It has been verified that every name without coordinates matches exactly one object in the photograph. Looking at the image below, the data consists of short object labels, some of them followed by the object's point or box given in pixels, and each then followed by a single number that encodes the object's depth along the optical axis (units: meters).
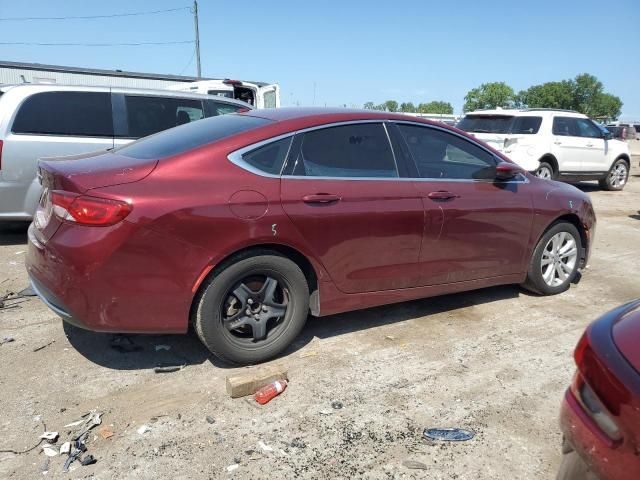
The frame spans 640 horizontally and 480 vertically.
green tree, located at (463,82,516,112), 97.81
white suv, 10.80
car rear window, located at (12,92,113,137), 5.92
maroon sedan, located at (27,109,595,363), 3.00
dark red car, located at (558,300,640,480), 1.57
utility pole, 34.09
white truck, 12.33
